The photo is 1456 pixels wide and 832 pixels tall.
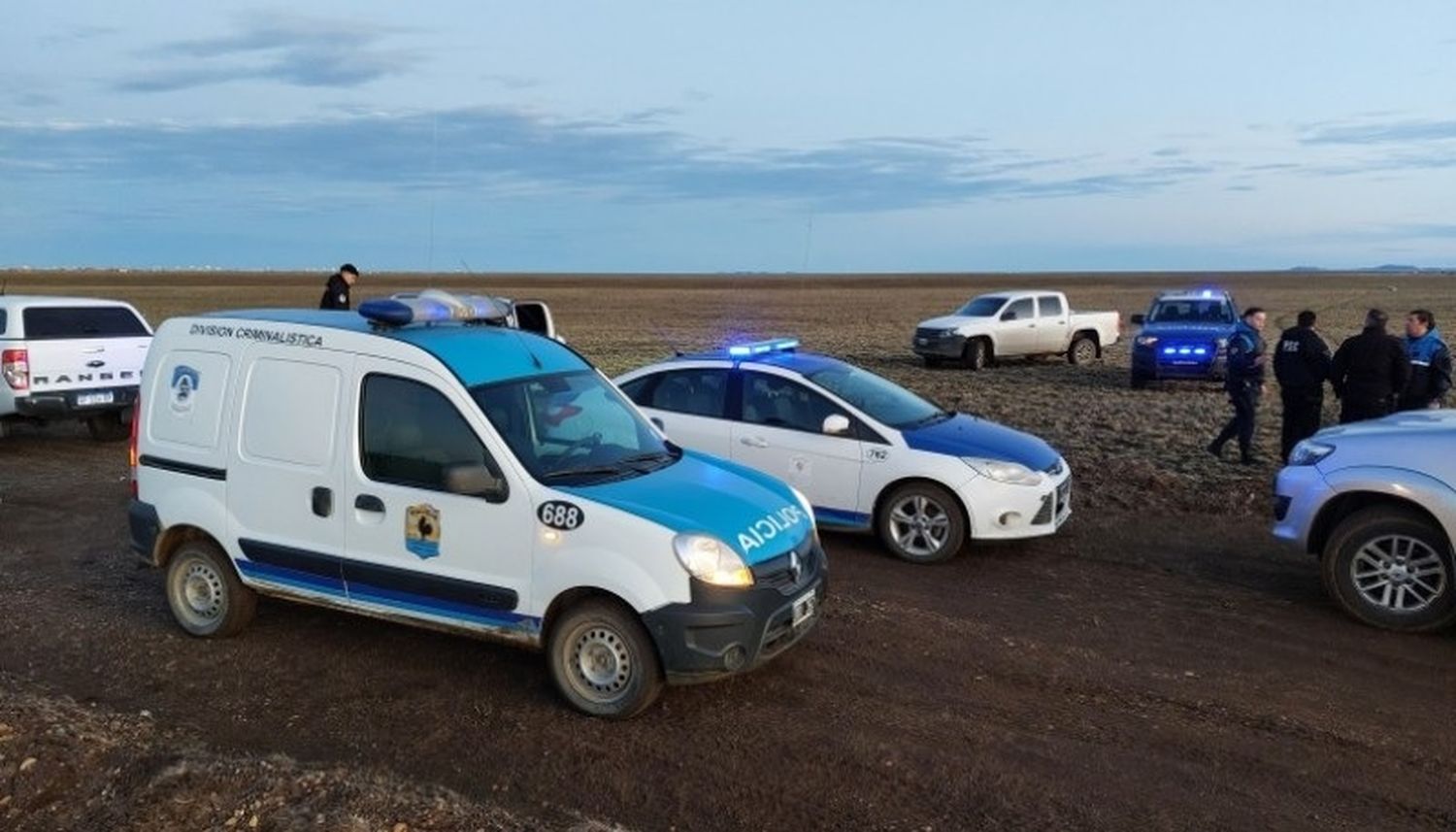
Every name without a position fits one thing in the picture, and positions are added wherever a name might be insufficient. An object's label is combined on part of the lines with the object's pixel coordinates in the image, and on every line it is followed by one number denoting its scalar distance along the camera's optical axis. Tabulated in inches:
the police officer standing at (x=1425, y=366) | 434.6
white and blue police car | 325.1
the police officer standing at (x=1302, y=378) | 457.1
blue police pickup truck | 773.3
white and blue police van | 205.8
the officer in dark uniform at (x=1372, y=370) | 423.5
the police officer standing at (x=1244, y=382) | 478.6
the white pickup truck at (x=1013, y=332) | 978.7
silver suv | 265.0
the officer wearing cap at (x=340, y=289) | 556.1
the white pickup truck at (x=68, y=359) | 496.4
